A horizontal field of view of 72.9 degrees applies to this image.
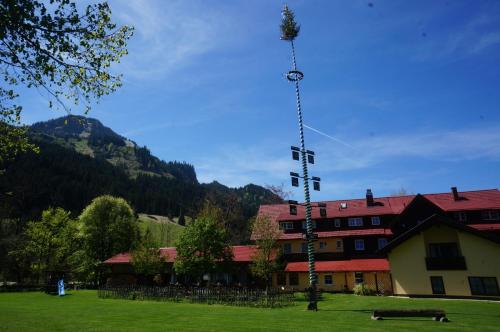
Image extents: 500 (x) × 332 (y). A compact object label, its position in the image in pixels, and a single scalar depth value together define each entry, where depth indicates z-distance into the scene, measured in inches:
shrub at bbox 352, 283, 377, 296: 1418.6
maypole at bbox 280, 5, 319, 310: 917.1
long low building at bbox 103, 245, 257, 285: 1731.1
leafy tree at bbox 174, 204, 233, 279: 1476.4
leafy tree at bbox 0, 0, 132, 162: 366.4
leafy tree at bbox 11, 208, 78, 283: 2255.2
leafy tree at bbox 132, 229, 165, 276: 1681.8
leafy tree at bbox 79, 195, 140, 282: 2224.4
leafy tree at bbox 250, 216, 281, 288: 1561.3
